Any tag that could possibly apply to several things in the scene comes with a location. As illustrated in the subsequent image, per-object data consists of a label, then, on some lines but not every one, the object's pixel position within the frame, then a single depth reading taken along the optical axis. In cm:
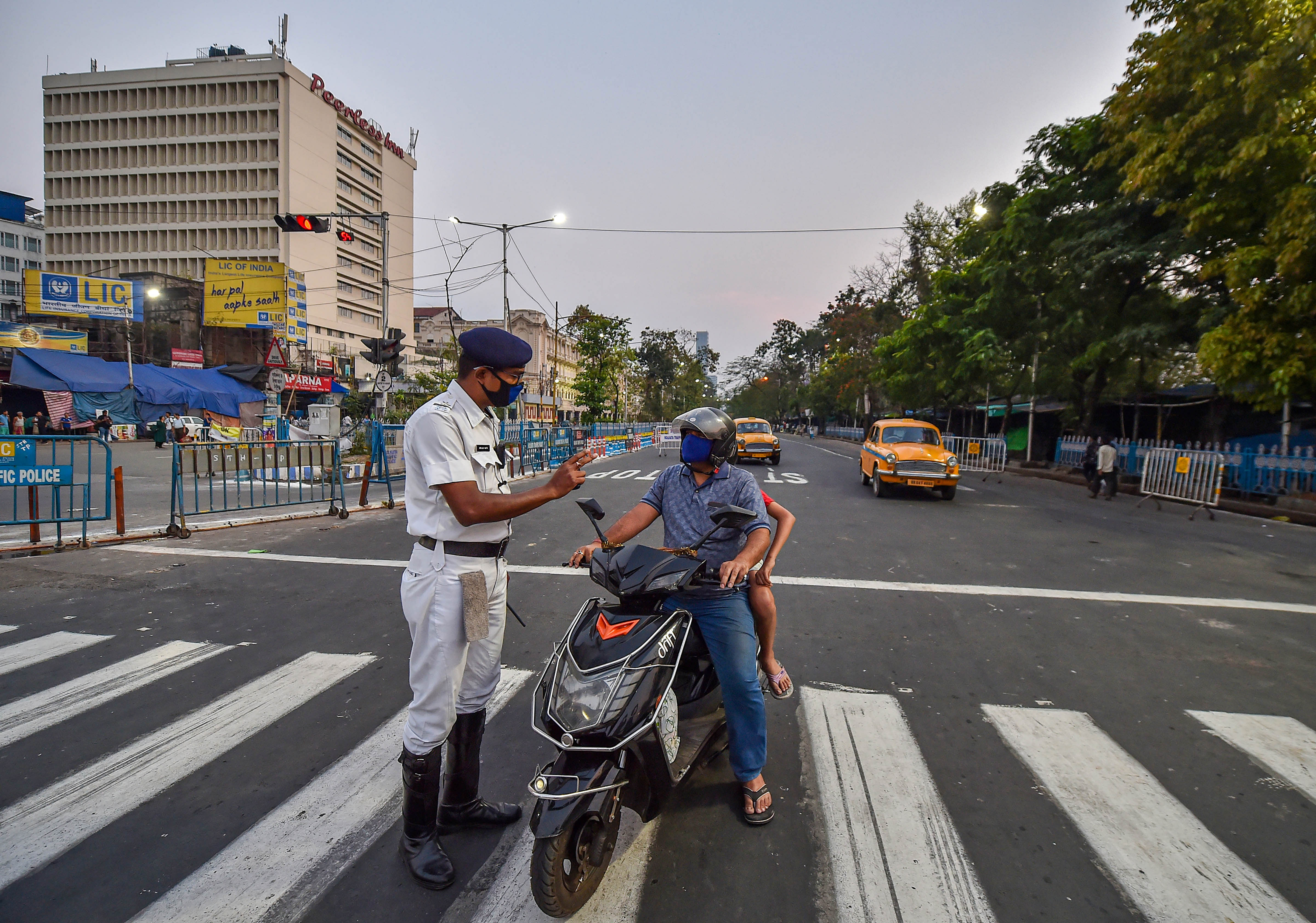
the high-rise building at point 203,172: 5794
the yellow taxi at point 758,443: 2480
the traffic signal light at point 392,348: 1423
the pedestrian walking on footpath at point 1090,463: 1672
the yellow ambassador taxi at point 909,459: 1428
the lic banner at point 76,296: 3525
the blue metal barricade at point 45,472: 786
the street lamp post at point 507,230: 2252
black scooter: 222
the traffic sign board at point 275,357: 2097
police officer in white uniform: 249
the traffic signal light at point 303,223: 1609
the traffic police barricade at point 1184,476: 1384
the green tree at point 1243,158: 1215
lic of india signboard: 3975
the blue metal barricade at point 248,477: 993
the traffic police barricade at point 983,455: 2577
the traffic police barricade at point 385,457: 1243
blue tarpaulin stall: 2964
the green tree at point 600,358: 4162
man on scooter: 284
